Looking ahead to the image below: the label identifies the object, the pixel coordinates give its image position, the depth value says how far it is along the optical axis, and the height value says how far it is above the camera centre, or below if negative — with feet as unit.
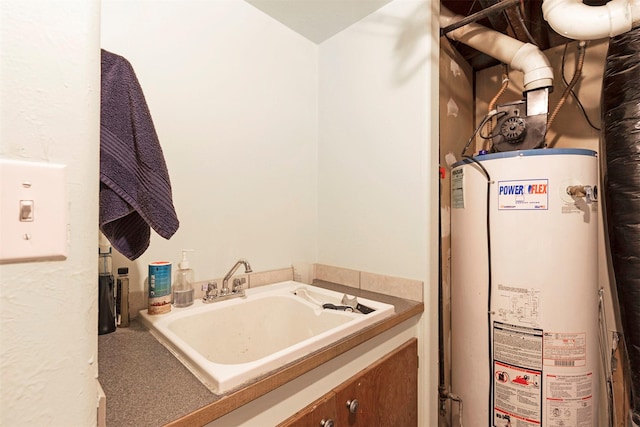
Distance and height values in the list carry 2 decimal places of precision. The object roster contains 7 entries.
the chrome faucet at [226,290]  3.52 -0.94
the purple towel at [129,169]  2.13 +0.36
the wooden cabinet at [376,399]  2.45 -1.77
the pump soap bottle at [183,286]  3.25 -0.80
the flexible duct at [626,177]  3.32 +0.47
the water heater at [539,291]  3.23 -0.86
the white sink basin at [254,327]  2.13 -1.12
